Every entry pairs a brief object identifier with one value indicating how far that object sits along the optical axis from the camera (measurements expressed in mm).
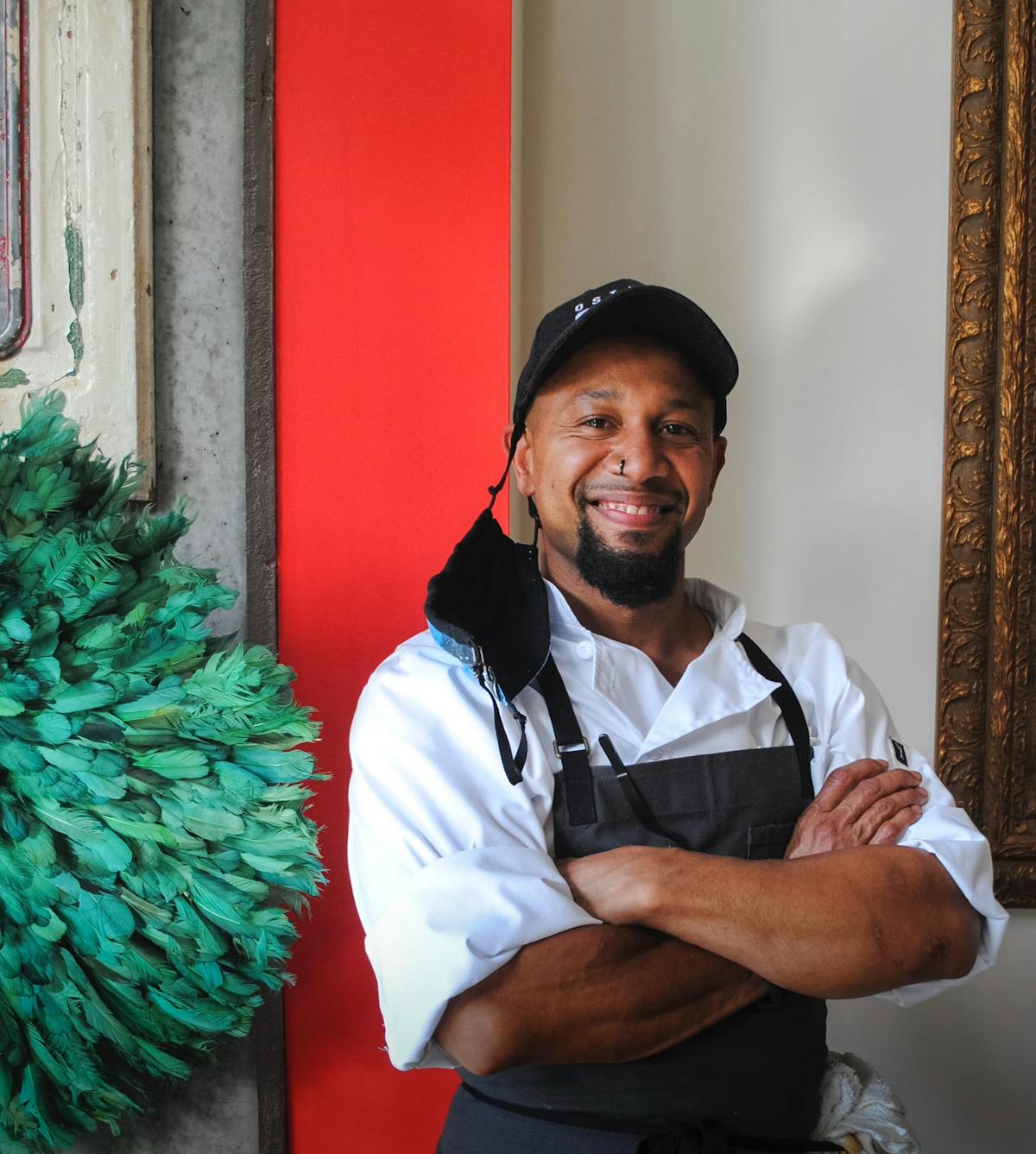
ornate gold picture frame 1882
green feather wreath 1133
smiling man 975
